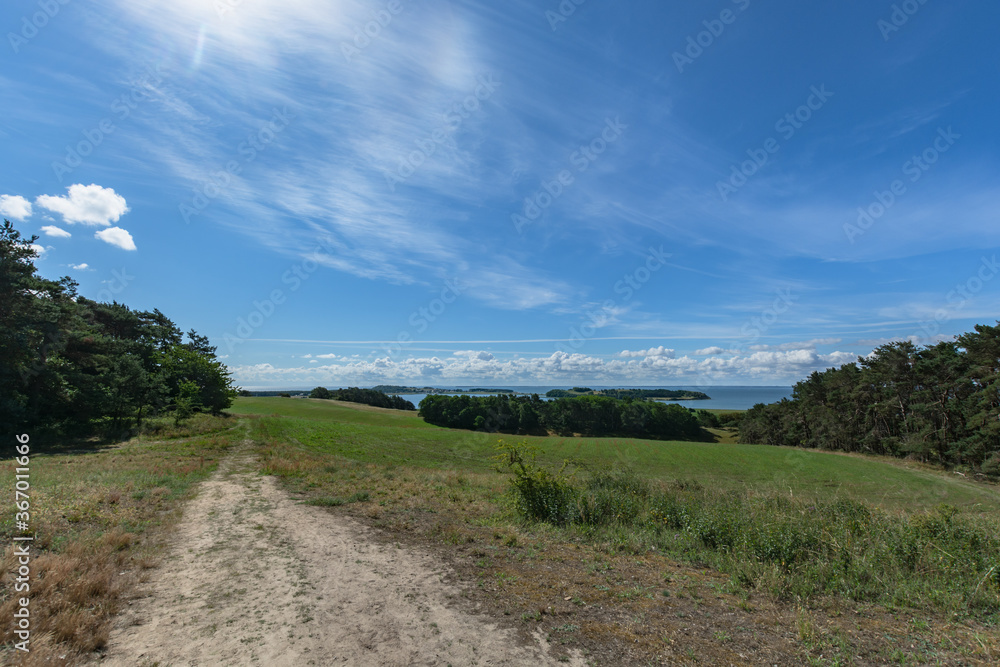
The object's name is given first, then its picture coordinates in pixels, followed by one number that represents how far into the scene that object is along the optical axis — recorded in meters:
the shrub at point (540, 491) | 10.78
